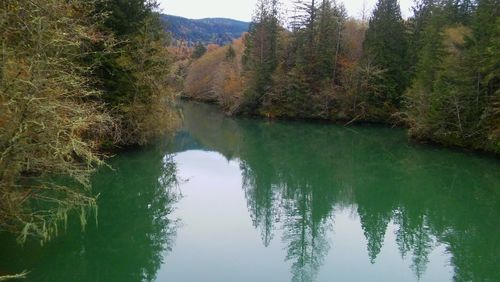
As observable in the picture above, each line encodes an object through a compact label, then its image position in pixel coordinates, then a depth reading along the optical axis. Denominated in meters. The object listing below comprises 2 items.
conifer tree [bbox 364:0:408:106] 42.91
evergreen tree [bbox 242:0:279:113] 48.34
